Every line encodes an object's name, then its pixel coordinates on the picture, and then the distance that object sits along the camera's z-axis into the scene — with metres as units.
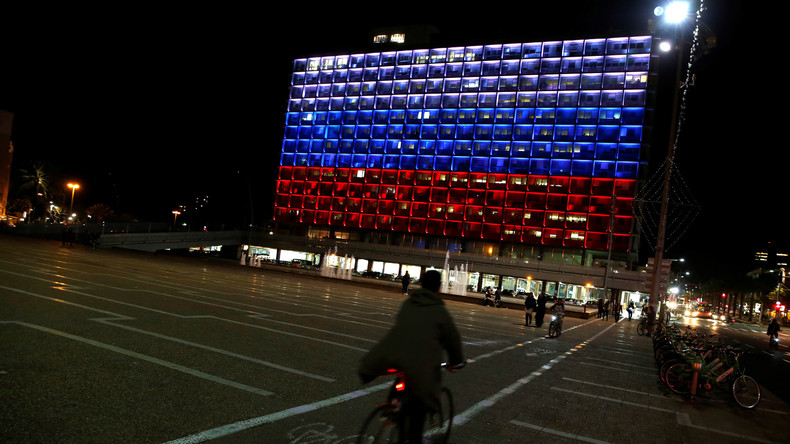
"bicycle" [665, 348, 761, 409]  10.50
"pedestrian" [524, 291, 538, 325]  23.80
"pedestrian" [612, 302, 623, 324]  37.25
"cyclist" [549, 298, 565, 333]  20.03
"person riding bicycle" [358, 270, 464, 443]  4.49
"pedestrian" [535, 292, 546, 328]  23.36
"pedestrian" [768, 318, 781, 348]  30.34
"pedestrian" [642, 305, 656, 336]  26.47
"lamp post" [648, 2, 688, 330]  23.55
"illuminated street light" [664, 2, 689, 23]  17.20
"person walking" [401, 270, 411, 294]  37.25
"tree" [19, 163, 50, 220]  82.62
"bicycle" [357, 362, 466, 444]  4.56
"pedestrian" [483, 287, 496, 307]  36.88
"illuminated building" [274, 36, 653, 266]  81.81
